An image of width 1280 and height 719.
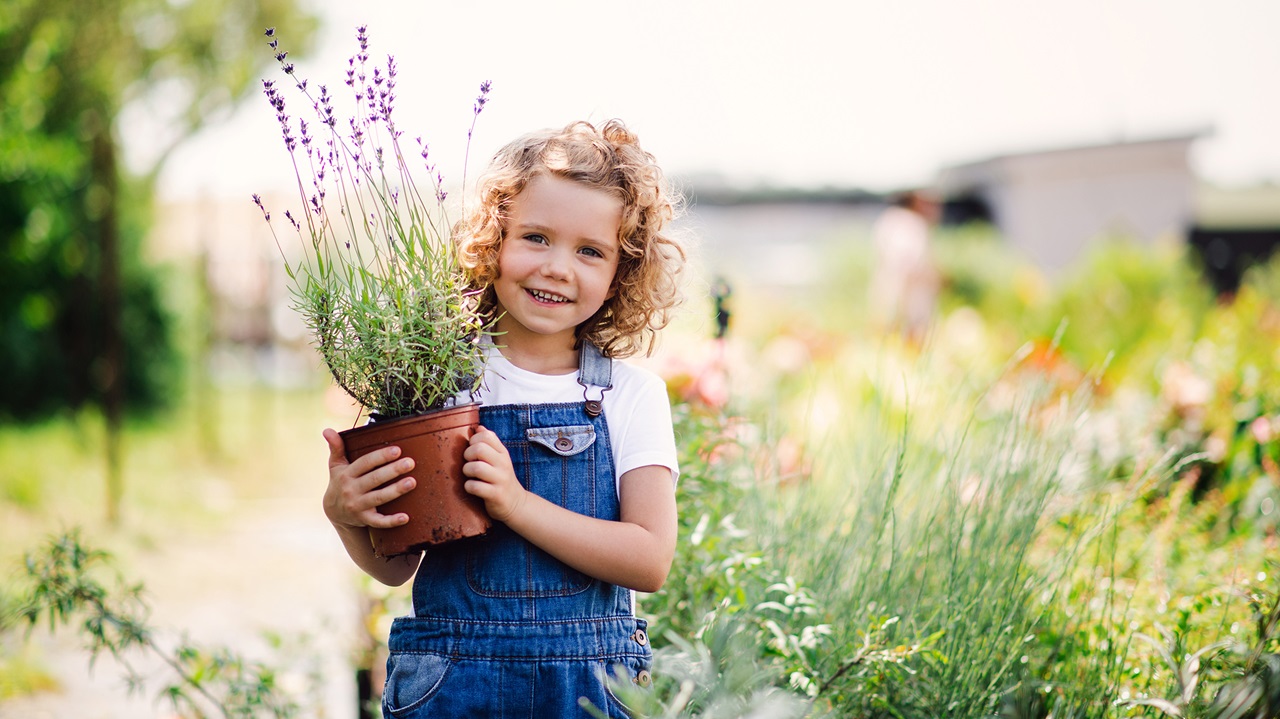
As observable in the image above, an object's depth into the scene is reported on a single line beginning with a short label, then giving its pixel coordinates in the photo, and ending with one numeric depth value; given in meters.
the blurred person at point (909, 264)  7.60
